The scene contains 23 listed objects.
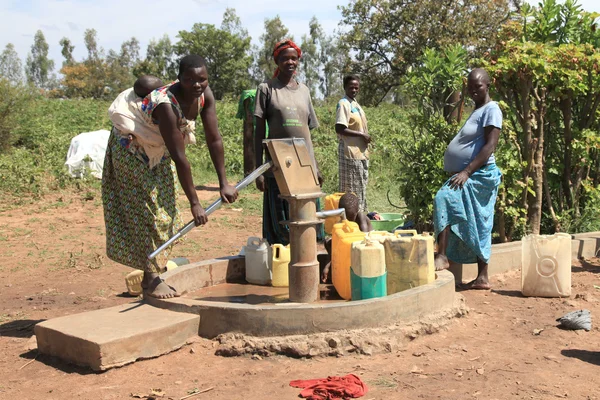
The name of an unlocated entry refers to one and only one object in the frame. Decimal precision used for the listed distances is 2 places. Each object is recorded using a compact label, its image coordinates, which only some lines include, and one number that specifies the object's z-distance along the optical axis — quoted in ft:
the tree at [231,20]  162.30
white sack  37.11
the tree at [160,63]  133.08
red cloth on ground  9.70
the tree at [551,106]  18.71
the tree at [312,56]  179.71
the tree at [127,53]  201.88
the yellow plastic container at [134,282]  16.35
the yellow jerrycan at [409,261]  13.61
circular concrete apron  11.82
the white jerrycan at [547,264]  15.56
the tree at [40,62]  252.01
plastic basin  22.11
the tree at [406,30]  83.87
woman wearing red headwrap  15.49
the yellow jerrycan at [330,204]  19.25
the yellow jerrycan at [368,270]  12.98
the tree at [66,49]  193.57
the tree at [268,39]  156.87
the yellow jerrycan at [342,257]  13.85
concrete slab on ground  11.00
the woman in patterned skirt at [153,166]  12.29
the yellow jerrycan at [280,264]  15.03
